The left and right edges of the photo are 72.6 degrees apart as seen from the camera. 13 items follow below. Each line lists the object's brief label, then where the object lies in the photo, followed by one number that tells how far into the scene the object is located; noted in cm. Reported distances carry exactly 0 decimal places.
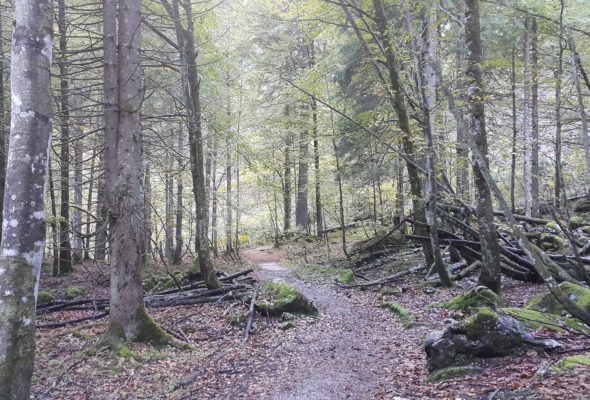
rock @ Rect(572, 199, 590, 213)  1772
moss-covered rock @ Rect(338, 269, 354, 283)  1398
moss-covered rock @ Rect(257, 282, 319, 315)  995
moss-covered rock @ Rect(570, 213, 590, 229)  1394
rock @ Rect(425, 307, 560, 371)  527
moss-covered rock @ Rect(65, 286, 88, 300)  1220
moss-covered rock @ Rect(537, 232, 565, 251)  1146
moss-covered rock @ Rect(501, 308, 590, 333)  566
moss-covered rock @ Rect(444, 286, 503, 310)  788
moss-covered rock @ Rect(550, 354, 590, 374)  434
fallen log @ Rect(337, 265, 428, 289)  1286
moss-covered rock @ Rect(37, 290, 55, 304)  1112
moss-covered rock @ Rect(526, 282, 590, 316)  608
